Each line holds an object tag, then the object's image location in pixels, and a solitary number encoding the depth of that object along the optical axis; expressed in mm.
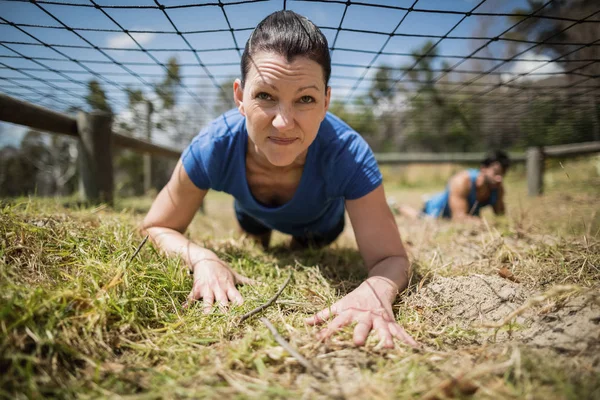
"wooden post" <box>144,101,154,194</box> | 1716
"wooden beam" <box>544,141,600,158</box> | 1889
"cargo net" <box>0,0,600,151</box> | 706
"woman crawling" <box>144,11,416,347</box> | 559
